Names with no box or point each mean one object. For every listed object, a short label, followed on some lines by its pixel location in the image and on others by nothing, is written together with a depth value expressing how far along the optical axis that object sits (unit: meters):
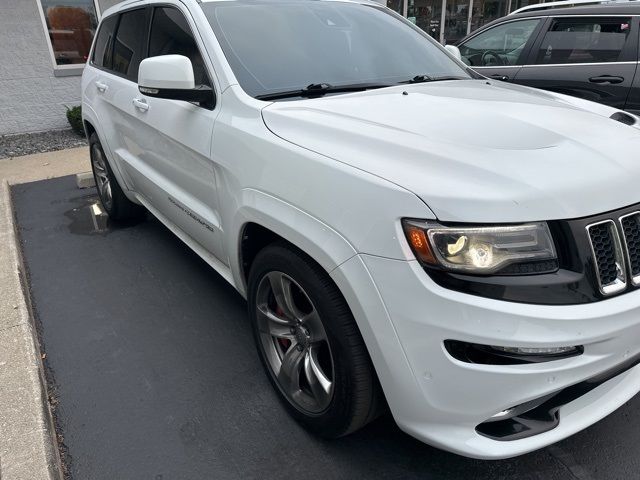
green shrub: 8.22
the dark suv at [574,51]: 4.66
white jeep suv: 1.57
